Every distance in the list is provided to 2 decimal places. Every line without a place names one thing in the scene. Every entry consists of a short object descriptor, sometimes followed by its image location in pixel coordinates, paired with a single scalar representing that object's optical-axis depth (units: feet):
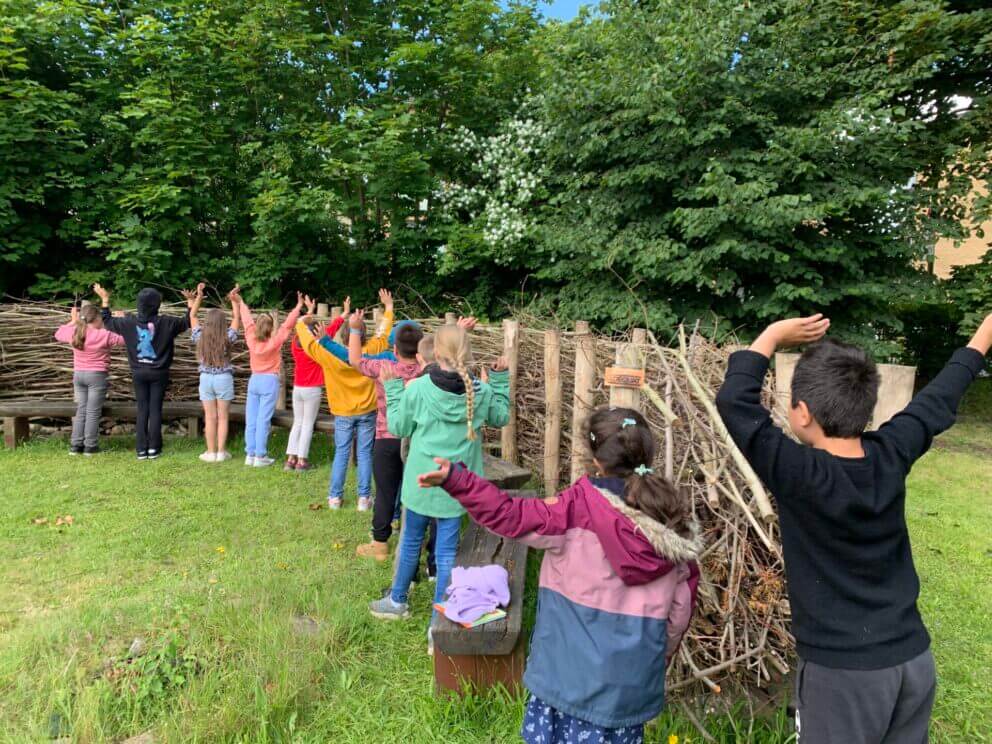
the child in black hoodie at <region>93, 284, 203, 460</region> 23.17
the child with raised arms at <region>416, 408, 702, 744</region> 6.68
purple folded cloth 9.39
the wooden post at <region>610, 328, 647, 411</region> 10.34
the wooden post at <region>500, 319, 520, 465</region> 19.35
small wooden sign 10.01
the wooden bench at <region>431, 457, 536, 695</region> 9.11
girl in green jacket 11.28
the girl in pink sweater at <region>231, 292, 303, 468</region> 22.47
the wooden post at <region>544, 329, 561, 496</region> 17.13
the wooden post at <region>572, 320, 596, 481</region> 15.40
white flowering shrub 35.55
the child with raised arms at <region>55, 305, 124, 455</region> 23.53
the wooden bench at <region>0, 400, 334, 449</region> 25.32
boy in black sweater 5.69
